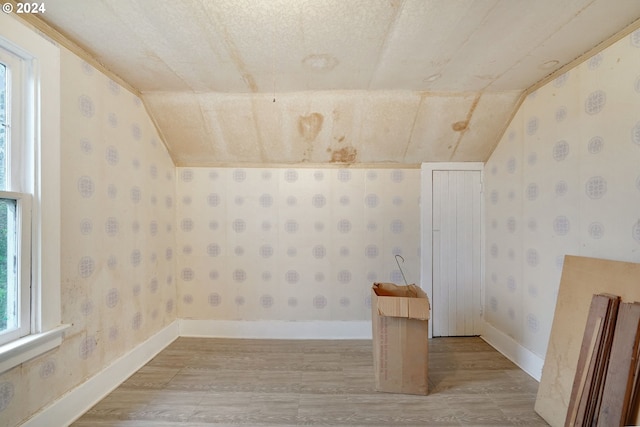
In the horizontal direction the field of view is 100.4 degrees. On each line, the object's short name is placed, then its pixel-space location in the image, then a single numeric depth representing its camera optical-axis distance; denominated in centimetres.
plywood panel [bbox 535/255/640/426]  137
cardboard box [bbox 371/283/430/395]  172
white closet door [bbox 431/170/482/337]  258
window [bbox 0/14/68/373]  127
